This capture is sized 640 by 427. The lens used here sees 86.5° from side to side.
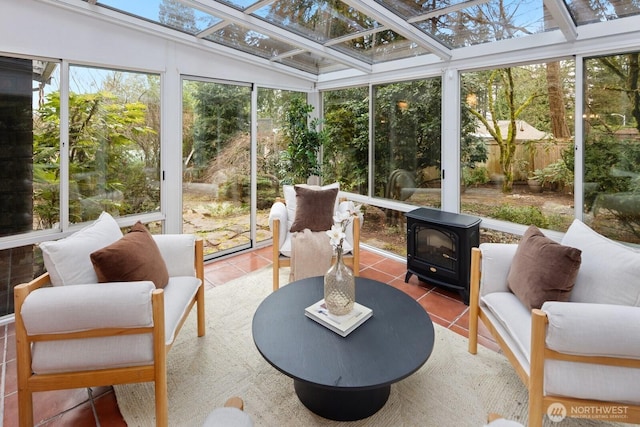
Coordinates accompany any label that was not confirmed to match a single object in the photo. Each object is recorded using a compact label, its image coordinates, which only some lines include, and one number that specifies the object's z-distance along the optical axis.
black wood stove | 3.12
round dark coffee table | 1.55
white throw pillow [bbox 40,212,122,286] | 1.78
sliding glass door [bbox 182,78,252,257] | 3.91
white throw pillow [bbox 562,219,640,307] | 1.67
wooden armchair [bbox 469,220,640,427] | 1.44
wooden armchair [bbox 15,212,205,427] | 1.58
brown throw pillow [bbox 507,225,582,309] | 1.82
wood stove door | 3.20
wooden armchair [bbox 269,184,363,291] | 3.23
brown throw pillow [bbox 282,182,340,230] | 3.61
